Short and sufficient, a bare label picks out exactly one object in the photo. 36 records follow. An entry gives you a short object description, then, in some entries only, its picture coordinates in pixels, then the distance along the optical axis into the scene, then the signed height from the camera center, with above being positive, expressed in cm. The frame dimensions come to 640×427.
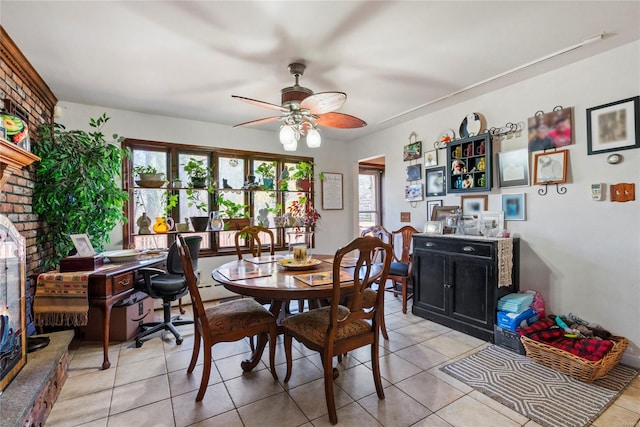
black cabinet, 271 -73
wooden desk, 232 -60
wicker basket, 204 -111
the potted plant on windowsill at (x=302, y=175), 462 +57
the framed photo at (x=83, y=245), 254 -27
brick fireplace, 210 +79
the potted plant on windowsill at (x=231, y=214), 405 -3
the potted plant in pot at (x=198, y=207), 377 +7
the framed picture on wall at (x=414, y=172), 391 +49
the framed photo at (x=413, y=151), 389 +77
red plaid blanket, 213 -103
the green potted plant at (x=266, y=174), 427 +54
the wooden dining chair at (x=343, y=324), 168 -73
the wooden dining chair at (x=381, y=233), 399 -32
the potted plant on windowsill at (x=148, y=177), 350 +44
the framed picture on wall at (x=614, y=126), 223 +62
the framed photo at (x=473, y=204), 321 +4
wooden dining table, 174 -45
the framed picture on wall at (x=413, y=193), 392 +22
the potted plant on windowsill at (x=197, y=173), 380 +51
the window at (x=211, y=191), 365 +29
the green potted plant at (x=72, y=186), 255 +25
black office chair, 268 -65
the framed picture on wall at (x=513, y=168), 286 +39
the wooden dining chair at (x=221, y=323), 187 -74
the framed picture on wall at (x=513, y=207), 289 +0
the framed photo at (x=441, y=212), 346 -4
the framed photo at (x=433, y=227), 337 -21
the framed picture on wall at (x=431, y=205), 369 +5
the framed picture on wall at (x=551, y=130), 257 +69
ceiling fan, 225 +76
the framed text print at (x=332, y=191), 495 +32
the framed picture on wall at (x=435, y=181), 363 +34
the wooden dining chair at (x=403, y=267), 356 -72
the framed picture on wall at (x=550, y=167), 260 +35
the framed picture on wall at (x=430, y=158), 370 +63
